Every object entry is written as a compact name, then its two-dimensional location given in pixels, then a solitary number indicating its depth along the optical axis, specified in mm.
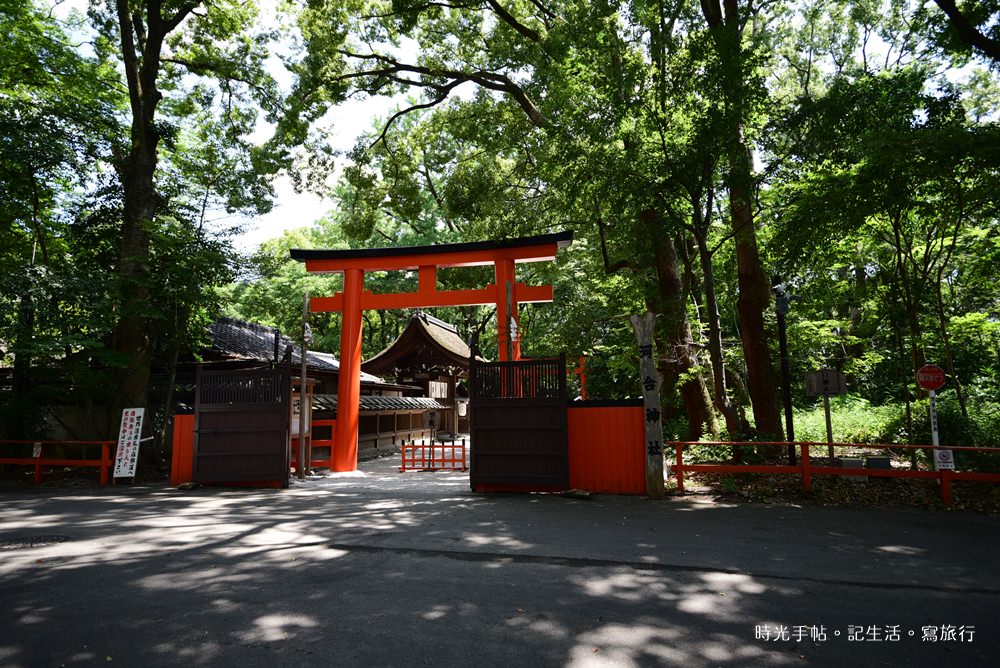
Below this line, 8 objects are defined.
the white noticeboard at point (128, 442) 11086
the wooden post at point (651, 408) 8391
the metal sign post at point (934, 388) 7980
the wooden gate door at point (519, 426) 9016
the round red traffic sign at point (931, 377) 8224
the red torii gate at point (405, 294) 13039
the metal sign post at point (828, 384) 9672
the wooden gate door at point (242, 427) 10375
